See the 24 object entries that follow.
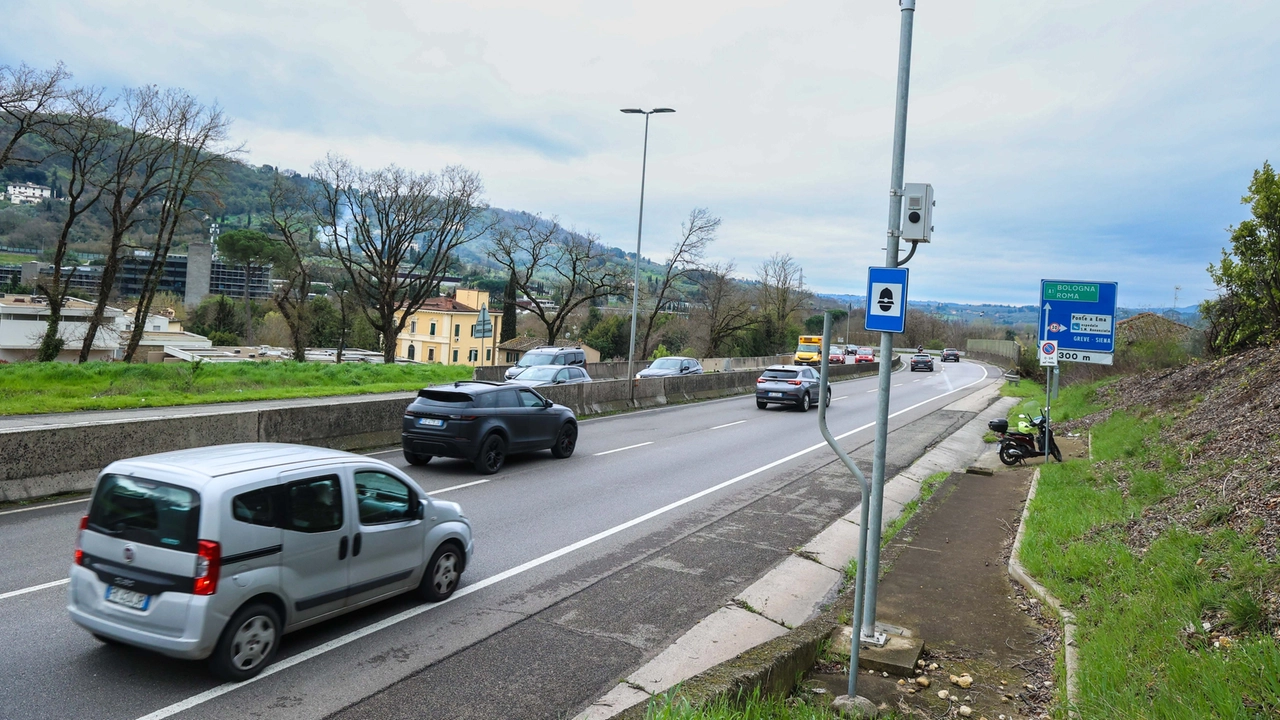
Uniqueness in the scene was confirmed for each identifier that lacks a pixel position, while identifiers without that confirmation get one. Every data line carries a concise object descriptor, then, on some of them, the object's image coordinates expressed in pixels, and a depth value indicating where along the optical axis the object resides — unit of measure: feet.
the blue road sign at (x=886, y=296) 19.70
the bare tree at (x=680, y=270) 199.72
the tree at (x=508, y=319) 259.10
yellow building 317.63
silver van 17.22
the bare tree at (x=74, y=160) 105.40
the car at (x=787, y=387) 92.17
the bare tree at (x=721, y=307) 232.32
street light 90.39
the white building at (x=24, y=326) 200.54
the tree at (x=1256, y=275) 60.59
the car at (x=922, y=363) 216.33
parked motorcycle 53.26
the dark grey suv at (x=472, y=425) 44.16
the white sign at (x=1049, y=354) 58.59
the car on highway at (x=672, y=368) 111.04
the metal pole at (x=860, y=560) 16.69
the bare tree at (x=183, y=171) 125.29
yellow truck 188.09
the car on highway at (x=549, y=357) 97.81
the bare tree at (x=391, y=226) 173.99
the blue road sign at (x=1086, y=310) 68.80
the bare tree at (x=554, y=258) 188.24
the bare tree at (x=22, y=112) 97.14
